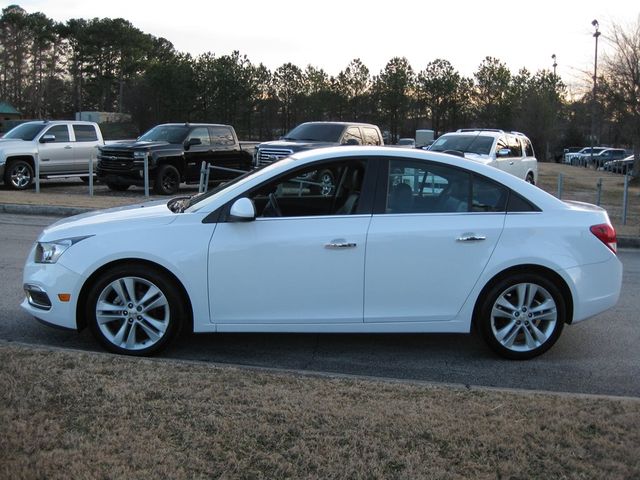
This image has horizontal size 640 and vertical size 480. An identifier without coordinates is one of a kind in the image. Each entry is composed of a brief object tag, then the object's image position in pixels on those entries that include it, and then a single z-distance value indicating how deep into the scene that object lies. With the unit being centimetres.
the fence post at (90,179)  1669
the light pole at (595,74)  2995
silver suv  1666
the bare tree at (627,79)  2752
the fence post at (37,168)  1742
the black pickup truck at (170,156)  1759
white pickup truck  1808
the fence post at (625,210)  1482
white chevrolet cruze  510
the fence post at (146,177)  1695
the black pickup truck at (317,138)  1712
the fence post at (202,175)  1505
